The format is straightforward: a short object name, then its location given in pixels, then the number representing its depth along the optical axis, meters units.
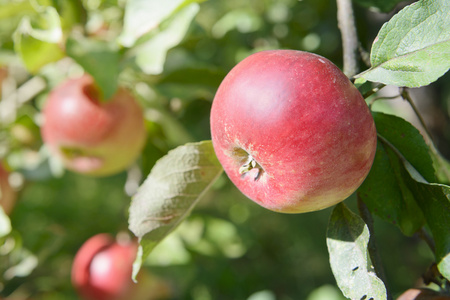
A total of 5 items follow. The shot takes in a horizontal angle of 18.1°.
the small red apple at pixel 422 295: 0.65
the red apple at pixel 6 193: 0.91
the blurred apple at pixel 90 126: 0.79
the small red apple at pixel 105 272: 0.93
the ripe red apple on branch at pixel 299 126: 0.60
